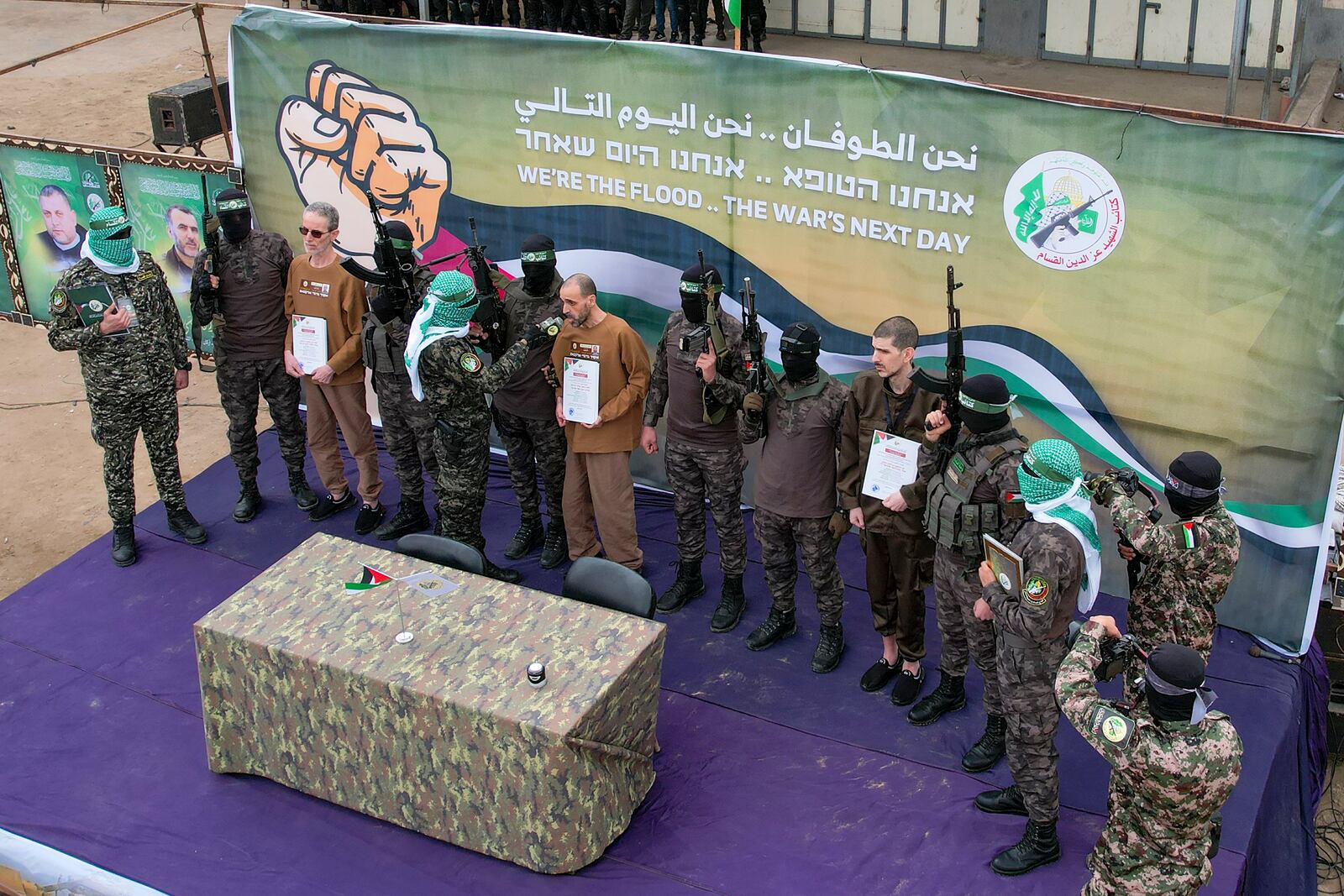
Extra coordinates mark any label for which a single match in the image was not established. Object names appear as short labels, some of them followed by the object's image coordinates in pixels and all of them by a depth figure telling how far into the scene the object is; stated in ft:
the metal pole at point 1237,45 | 22.29
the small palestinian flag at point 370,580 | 17.89
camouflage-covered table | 15.56
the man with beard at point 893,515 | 17.67
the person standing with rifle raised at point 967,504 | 16.15
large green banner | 18.43
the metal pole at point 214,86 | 28.53
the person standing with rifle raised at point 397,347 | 22.07
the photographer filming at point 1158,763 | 13.01
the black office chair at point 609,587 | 17.61
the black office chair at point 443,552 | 18.72
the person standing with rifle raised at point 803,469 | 18.69
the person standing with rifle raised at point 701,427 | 19.29
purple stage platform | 16.34
